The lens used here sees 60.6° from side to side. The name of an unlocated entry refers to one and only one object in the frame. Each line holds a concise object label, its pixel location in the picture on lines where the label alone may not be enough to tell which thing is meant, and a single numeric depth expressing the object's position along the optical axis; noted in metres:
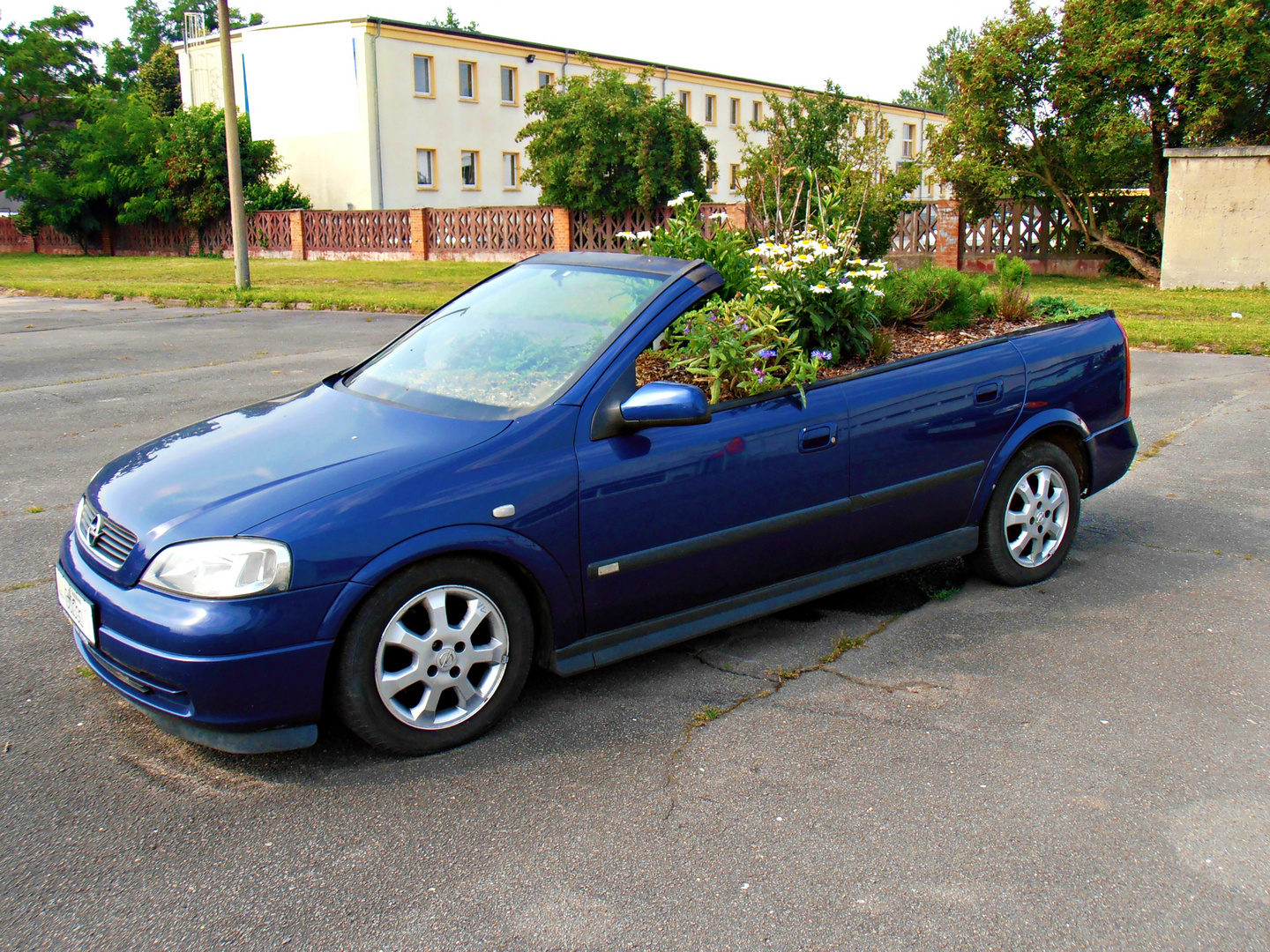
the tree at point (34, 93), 52.12
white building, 40.34
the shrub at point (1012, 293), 5.67
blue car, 3.19
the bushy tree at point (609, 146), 31.80
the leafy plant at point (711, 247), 4.71
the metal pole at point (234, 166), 20.36
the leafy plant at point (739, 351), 4.15
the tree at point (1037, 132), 21.97
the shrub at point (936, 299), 5.26
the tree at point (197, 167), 40.50
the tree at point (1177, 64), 19.73
